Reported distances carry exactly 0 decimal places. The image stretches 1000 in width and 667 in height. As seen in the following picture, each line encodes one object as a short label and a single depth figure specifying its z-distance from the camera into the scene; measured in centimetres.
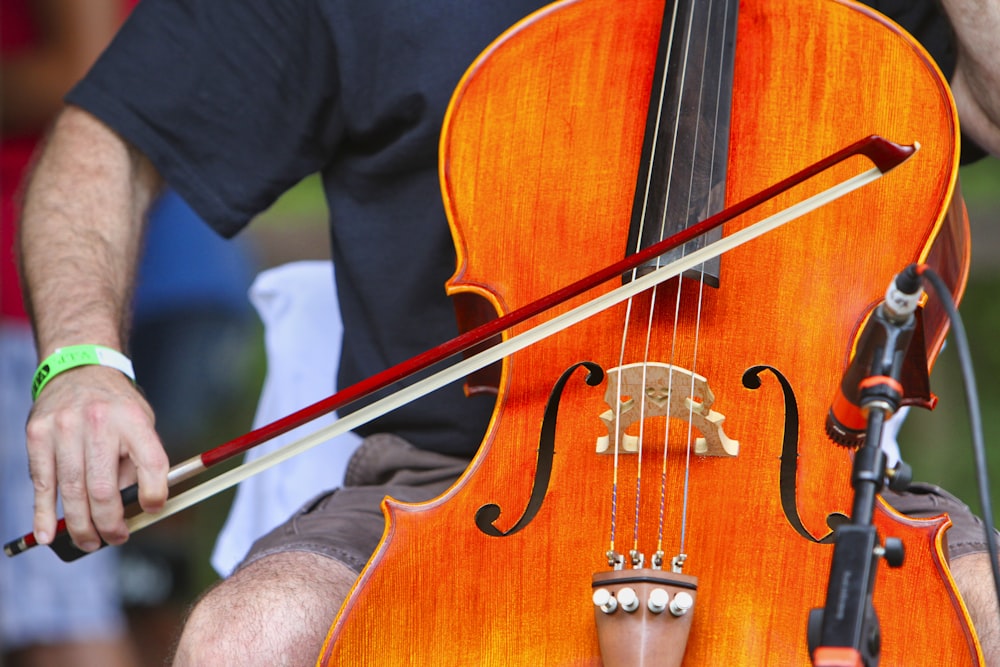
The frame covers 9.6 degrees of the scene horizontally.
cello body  391
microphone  378
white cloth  442
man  424
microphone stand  372
